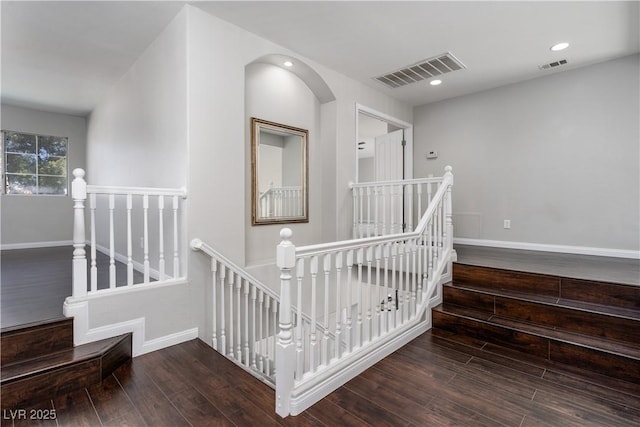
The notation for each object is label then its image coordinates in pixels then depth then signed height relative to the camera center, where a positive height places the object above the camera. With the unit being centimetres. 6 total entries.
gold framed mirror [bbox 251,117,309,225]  342 +45
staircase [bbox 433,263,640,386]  215 -94
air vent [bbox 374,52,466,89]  364 +181
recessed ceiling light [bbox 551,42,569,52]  328 +179
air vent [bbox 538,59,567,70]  367 +180
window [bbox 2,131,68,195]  528 +88
